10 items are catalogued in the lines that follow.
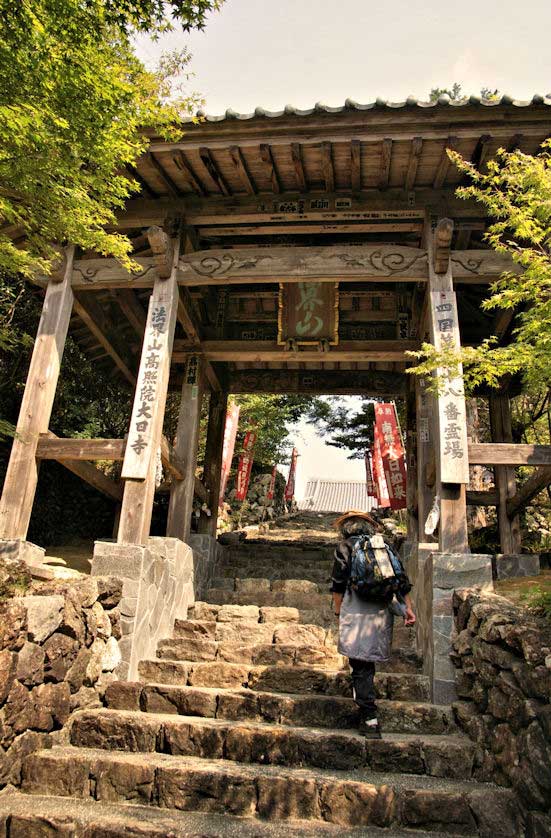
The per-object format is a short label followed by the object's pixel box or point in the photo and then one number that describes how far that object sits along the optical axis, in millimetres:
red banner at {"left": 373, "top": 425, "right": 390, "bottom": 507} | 13894
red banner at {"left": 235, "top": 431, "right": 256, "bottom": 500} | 16438
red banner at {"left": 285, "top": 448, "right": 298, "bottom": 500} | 23864
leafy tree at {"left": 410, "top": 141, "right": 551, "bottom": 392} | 4926
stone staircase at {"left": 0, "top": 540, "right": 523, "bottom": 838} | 3619
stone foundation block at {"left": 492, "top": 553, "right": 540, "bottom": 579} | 7784
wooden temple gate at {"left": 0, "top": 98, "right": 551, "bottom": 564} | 6680
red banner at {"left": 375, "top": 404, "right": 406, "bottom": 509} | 10992
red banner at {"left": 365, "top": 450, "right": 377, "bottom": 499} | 19784
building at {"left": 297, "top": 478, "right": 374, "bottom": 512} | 33812
